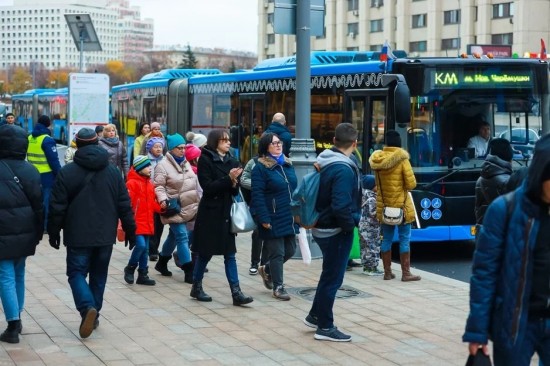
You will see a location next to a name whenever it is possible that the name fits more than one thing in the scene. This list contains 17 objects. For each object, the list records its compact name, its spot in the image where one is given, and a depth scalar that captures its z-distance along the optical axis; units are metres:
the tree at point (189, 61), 100.30
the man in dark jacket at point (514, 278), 4.69
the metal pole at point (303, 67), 13.25
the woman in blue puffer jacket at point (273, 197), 9.85
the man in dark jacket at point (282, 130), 12.84
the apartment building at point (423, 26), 69.81
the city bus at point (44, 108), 54.72
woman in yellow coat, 11.54
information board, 27.99
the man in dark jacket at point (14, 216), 8.09
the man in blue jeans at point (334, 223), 8.21
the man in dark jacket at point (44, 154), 14.90
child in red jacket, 10.92
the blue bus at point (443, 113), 14.02
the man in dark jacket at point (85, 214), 8.30
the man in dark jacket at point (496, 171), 8.55
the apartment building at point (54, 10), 185.73
